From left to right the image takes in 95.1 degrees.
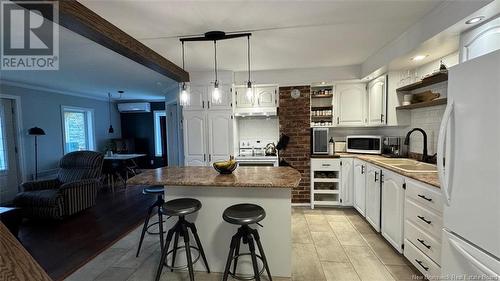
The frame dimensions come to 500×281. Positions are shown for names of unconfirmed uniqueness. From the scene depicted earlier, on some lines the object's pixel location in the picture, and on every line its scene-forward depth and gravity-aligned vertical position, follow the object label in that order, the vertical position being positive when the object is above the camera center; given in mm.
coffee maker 3344 -260
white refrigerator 1174 -234
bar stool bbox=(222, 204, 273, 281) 1771 -713
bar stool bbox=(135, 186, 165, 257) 2443 -738
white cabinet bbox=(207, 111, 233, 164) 3980 -49
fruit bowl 2340 -356
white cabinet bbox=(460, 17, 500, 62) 1666 +697
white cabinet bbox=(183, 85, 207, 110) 4031 +626
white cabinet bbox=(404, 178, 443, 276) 1808 -832
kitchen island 2121 -717
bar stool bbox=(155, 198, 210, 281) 1912 -794
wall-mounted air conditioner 7117 +815
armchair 3439 -916
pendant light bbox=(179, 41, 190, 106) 2457 +413
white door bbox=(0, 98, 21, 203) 4469 -423
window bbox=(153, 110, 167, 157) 7455 +25
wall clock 3950 +650
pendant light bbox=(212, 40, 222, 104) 2444 +412
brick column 3941 +8
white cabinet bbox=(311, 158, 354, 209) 3770 -822
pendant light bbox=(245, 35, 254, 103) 2491 +458
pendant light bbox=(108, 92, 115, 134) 6613 +218
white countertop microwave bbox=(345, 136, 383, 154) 3697 -225
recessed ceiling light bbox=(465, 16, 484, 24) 1695 +827
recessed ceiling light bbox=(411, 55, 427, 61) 2591 +842
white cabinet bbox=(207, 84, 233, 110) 3959 +590
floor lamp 4660 +40
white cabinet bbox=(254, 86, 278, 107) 4039 +634
